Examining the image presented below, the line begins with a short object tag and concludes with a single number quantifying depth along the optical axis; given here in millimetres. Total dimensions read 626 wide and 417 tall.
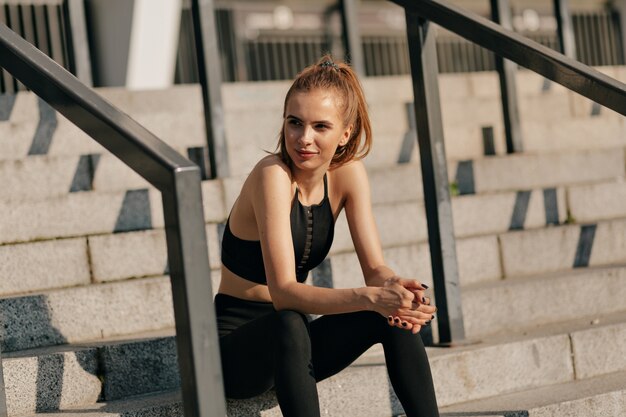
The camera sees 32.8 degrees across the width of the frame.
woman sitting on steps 2703
